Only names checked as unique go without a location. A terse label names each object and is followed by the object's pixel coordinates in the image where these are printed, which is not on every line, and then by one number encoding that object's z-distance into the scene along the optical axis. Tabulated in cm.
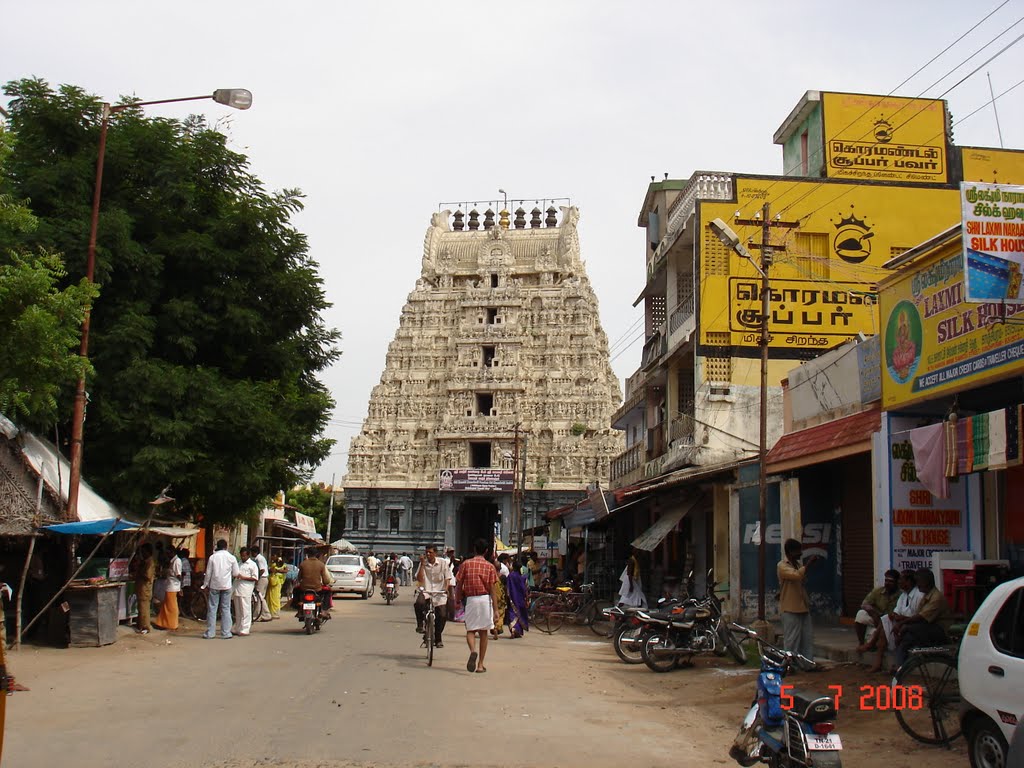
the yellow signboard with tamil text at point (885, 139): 2347
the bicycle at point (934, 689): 775
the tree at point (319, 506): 8125
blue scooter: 599
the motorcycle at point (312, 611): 1742
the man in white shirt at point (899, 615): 1028
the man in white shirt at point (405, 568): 4884
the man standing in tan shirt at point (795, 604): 1160
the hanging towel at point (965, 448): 1025
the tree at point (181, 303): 1655
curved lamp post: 1373
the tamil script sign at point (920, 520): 1198
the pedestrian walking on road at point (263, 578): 2021
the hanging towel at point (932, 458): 1083
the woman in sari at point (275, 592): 2225
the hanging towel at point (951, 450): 1050
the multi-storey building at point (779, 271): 2103
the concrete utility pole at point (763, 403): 1516
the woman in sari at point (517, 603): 1870
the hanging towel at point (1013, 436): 945
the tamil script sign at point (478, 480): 5462
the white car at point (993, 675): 617
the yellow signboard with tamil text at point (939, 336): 1012
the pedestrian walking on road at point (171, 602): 1688
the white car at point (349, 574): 3200
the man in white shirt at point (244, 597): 1719
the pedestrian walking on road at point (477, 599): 1237
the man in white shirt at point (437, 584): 1378
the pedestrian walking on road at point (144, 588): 1603
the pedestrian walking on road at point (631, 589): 1819
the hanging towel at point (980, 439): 999
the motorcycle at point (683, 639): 1344
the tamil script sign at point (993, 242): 916
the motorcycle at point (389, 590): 3058
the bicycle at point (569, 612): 2055
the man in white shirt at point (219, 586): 1634
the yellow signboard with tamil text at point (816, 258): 2109
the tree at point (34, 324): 1105
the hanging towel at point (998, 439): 965
